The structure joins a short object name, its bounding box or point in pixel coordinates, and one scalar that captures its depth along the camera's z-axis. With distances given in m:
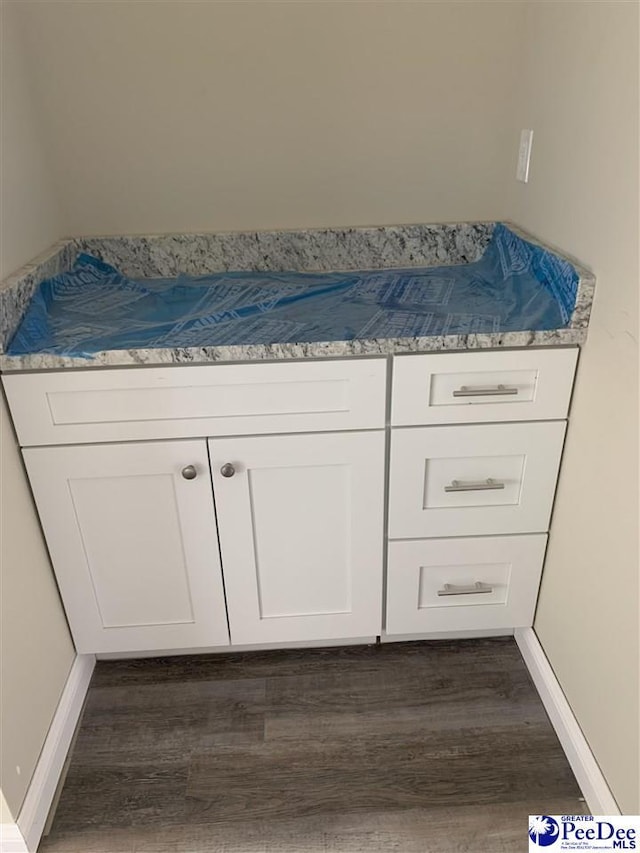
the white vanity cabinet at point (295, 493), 1.33
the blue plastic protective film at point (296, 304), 1.31
